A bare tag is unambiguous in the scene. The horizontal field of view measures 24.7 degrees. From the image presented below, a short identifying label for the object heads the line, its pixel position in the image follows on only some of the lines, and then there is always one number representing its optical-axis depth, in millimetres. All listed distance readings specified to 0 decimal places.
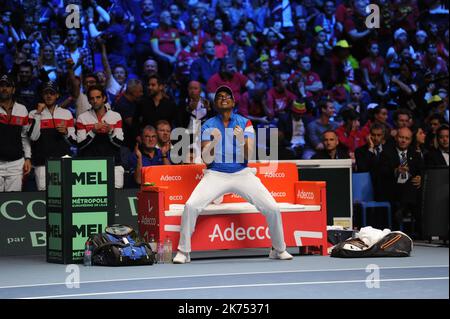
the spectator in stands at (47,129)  13273
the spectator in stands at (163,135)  13859
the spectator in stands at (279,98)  15758
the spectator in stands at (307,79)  16391
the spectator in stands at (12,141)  13086
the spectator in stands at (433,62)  17719
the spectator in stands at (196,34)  16000
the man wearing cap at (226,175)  11438
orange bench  11727
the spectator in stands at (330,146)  14367
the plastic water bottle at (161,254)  11430
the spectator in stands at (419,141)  15070
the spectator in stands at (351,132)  15493
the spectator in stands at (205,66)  15734
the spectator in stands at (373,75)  16984
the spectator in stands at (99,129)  13445
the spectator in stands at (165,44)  15562
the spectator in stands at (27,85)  13953
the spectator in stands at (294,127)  15570
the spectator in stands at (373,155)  14531
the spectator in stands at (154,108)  14227
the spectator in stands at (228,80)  15562
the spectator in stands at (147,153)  13695
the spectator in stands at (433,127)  14901
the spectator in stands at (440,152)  14391
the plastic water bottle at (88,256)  11148
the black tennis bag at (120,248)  10969
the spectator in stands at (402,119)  15625
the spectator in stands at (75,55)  14656
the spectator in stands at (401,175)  14331
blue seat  14516
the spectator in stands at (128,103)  14424
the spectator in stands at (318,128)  15383
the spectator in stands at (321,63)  16781
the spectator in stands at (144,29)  15508
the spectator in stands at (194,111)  14531
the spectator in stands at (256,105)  15562
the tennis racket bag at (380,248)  11602
